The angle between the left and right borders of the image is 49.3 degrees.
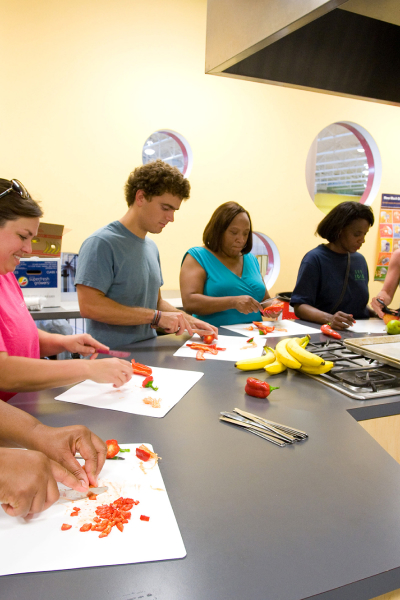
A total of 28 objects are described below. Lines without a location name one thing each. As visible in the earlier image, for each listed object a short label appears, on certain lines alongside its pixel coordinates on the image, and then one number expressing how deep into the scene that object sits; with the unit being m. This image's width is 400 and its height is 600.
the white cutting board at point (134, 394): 1.36
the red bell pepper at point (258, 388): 1.47
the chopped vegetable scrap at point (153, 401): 1.37
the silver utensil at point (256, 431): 1.17
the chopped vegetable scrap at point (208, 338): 2.20
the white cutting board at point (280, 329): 2.49
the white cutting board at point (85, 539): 0.71
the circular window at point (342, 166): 5.74
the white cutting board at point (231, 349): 2.01
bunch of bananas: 1.71
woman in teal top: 2.84
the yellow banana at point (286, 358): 1.76
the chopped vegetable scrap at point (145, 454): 1.03
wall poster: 5.92
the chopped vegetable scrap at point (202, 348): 1.99
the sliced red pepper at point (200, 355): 1.96
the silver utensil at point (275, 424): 1.21
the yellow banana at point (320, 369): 1.70
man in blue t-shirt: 2.11
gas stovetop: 1.59
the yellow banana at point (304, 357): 1.69
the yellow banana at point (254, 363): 1.78
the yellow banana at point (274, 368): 1.75
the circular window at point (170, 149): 4.78
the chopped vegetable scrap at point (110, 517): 0.78
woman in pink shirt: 0.78
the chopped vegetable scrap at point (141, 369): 1.65
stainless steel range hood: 1.35
